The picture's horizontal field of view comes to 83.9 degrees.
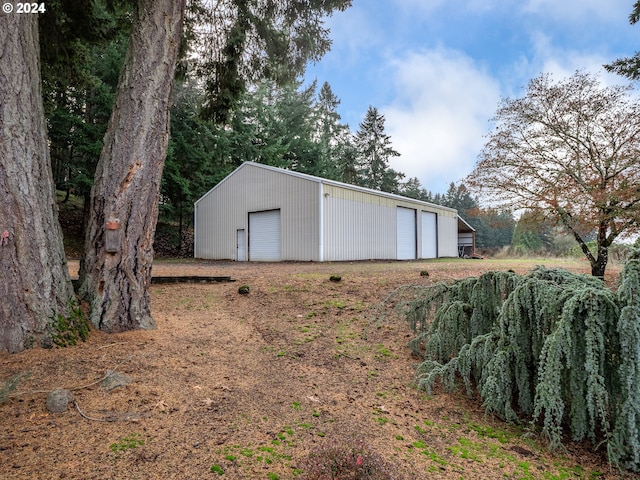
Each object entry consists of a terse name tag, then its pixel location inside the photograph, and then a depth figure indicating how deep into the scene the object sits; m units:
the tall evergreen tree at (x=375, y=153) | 35.53
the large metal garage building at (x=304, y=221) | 13.66
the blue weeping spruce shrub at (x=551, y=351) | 2.05
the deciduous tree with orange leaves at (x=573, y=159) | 7.00
